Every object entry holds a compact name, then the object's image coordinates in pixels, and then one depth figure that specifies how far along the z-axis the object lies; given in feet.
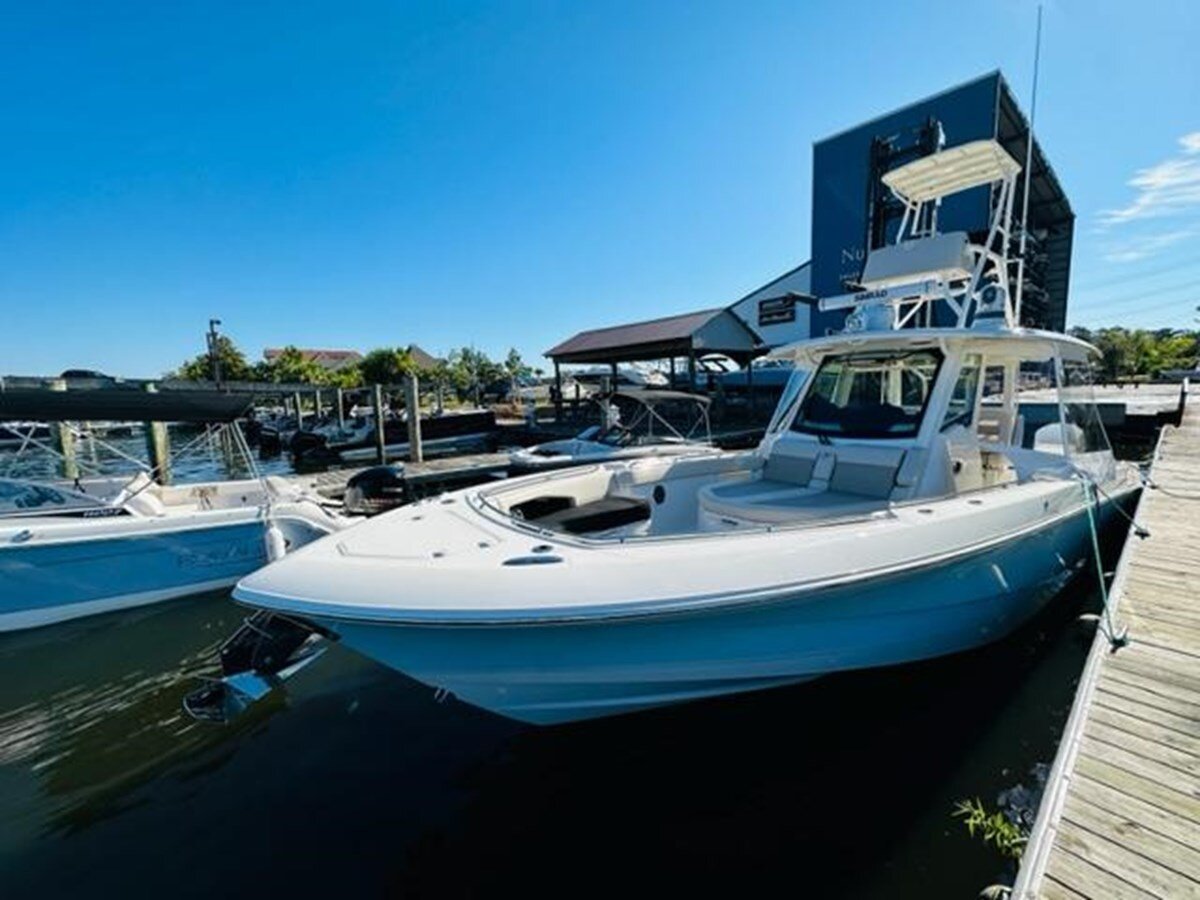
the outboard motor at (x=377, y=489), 28.27
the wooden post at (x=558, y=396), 79.79
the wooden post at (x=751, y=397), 66.52
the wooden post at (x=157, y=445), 32.65
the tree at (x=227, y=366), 137.59
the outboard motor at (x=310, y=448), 64.69
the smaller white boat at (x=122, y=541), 18.43
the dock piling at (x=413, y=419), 44.21
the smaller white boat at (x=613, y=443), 32.78
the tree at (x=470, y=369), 160.43
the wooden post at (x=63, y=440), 31.13
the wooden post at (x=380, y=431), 51.18
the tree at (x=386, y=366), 143.23
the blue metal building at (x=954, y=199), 58.95
